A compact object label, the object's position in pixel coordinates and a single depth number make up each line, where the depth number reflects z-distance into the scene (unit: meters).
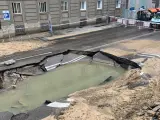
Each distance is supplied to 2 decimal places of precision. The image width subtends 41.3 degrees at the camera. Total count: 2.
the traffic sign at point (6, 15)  17.54
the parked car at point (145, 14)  24.52
